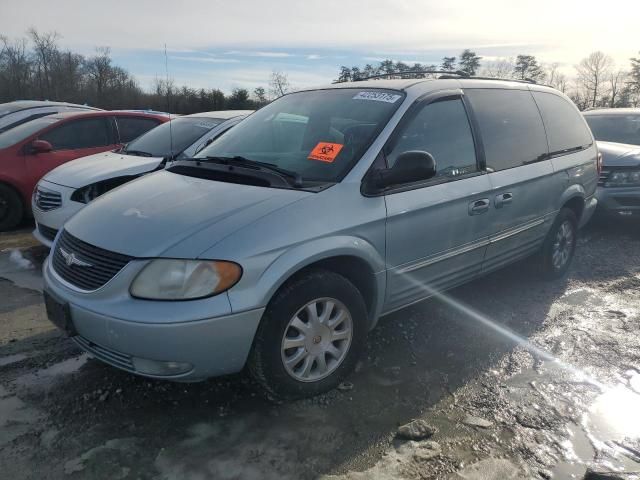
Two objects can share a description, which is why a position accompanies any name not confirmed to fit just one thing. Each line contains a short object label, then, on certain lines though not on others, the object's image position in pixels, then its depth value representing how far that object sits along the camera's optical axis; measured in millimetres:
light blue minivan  2549
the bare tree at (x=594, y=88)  59047
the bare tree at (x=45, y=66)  50950
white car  5383
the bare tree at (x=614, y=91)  53562
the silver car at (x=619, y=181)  6887
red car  7066
